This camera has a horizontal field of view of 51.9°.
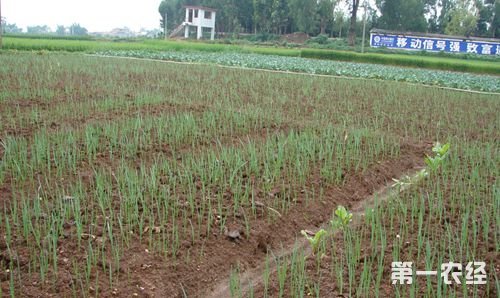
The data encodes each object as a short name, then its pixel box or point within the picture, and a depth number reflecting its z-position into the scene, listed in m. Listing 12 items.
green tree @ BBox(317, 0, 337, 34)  51.38
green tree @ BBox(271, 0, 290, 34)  53.88
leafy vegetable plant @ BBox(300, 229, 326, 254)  3.44
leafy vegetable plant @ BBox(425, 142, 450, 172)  4.71
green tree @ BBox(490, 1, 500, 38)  50.22
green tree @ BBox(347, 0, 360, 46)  43.65
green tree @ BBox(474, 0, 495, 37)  52.84
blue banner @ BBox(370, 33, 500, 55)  34.16
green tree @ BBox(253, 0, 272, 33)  55.44
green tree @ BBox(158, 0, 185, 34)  70.25
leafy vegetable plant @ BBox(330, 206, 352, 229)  3.61
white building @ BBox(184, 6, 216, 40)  55.22
